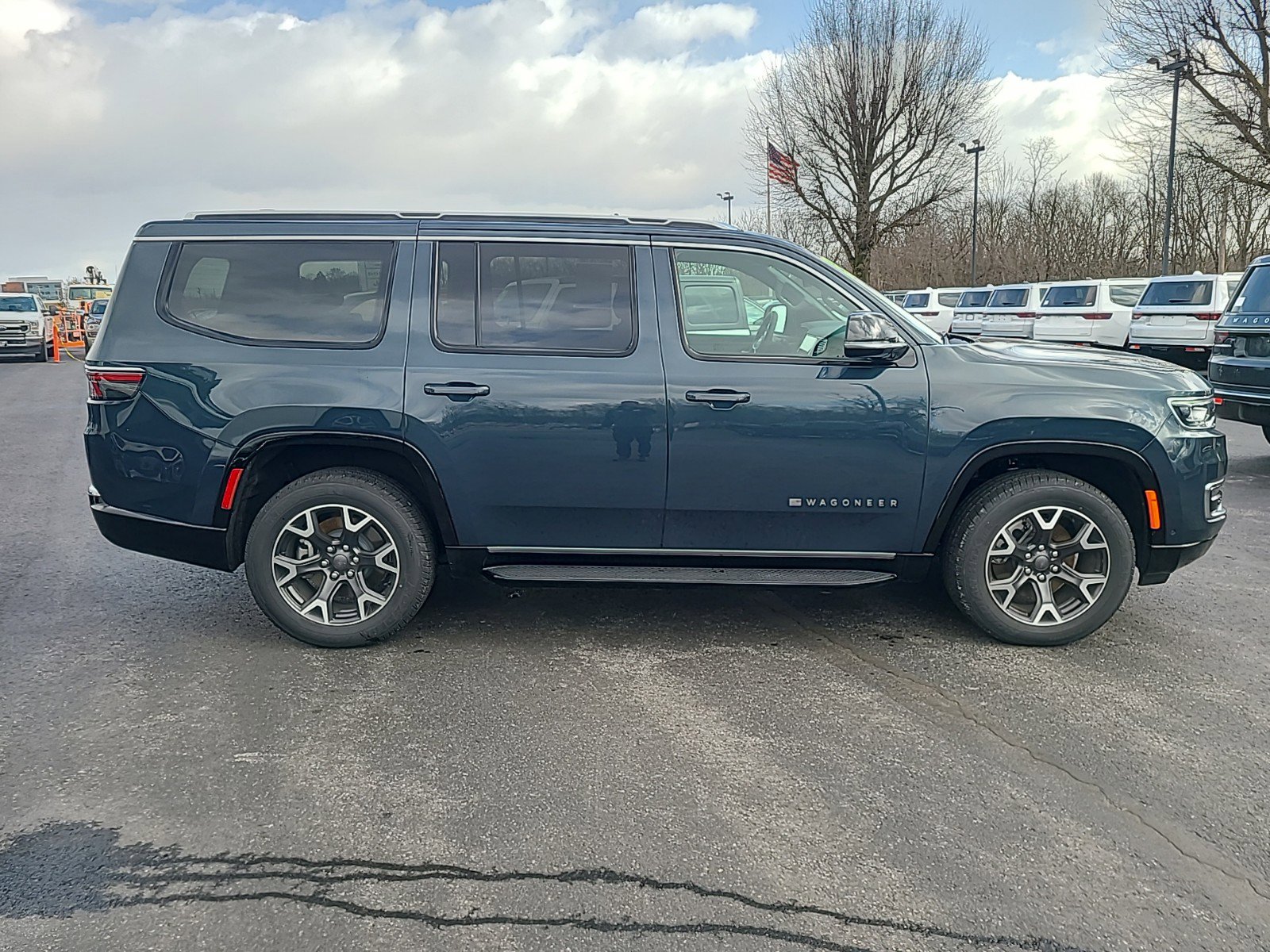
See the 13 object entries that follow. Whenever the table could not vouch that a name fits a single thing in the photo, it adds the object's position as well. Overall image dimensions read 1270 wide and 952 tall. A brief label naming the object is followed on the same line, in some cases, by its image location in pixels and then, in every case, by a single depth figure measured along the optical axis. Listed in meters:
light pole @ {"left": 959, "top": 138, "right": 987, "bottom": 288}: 34.62
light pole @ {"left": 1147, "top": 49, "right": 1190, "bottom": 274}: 25.59
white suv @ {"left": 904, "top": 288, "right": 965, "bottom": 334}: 29.62
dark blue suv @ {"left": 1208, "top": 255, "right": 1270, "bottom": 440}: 8.35
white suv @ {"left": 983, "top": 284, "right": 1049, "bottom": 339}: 24.16
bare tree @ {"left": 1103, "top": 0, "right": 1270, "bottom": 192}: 25.62
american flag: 29.98
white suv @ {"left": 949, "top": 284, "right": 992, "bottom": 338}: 26.12
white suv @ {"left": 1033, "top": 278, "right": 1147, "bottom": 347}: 21.48
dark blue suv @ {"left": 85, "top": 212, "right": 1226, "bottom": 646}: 4.34
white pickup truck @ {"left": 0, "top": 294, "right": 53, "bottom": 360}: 25.28
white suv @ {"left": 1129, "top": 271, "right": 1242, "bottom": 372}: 17.44
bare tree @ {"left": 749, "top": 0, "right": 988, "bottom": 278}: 33.22
